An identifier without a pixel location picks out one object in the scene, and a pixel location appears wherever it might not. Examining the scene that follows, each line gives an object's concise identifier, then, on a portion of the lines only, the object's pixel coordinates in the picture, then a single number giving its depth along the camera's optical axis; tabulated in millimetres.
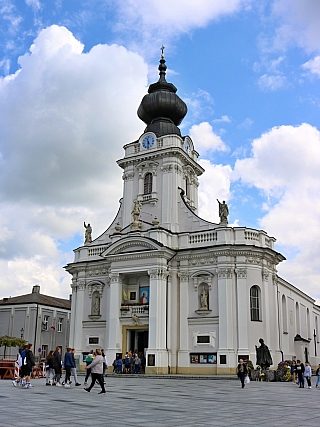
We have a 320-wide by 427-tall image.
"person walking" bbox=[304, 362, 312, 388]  24839
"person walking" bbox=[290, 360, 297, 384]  27734
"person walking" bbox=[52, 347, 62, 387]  21469
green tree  47562
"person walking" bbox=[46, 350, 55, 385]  21859
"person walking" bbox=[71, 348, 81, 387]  21562
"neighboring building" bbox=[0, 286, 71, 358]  57000
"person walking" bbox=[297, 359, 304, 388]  24469
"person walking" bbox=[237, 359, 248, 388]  22844
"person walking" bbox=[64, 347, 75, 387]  20872
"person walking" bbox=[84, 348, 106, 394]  17578
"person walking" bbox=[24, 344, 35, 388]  20047
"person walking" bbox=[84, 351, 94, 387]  24953
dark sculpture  31453
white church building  35656
